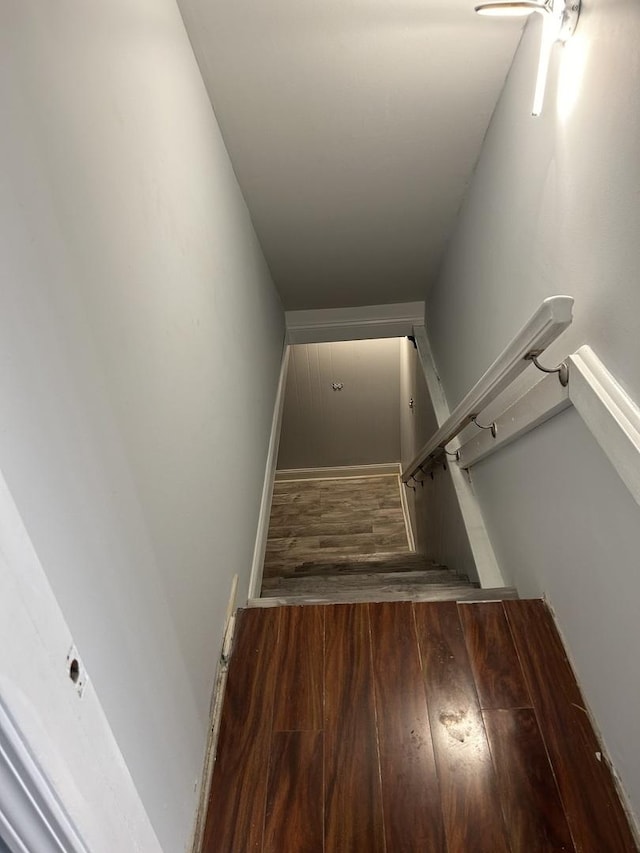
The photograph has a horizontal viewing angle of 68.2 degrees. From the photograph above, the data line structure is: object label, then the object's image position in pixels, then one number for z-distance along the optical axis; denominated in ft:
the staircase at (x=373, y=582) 5.74
